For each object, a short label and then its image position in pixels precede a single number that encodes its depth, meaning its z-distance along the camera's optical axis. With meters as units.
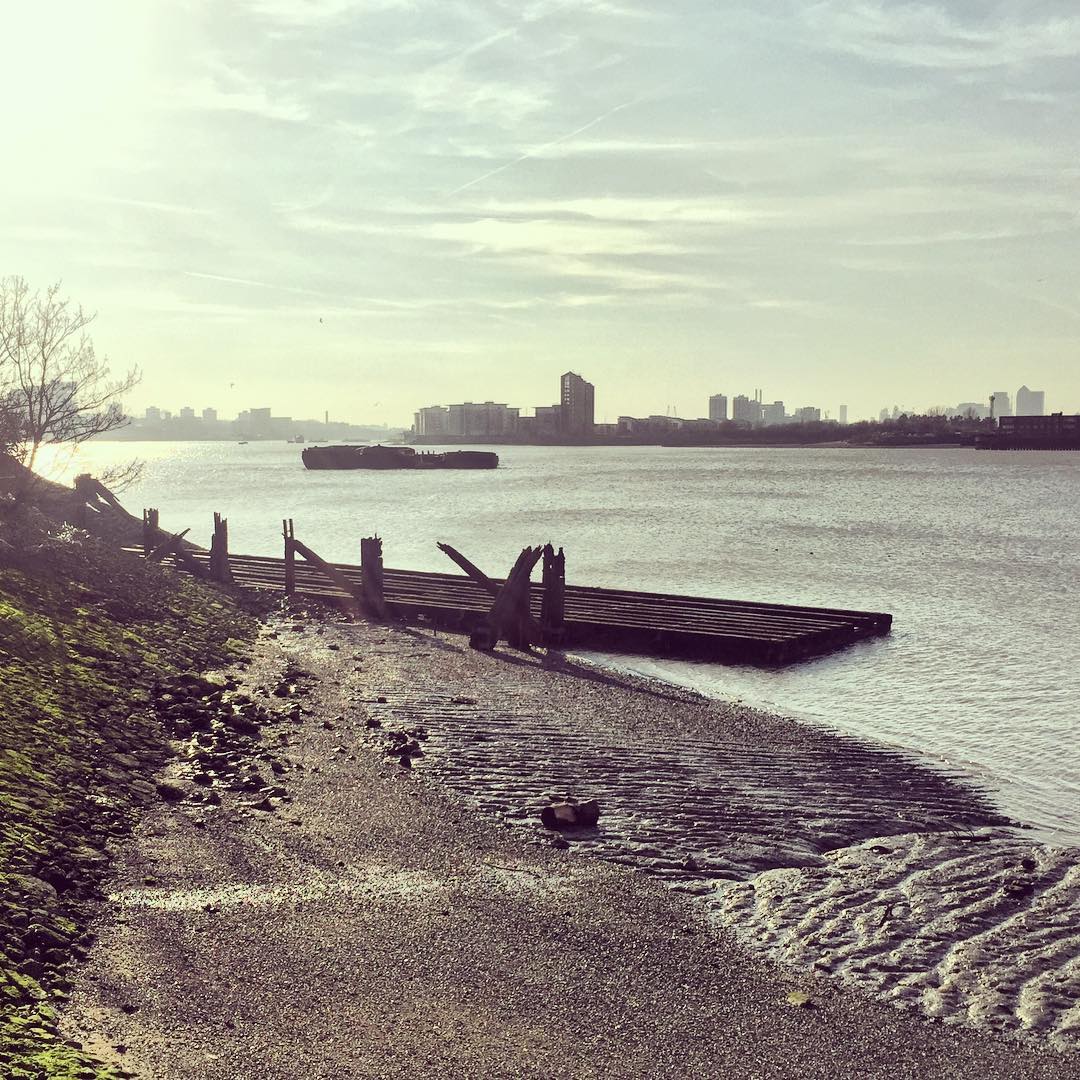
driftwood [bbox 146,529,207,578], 33.22
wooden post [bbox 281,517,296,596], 30.75
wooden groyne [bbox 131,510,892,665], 24.23
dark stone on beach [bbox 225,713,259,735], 15.09
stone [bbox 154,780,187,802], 11.98
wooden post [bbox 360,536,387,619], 28.11
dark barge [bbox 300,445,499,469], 178.12
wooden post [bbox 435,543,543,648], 24.78
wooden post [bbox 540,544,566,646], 25.59
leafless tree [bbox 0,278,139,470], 37.03
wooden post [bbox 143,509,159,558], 36.25
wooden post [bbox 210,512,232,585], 32.19
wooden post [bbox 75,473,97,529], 43.24
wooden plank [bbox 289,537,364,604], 29.53
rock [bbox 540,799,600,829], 11.78
